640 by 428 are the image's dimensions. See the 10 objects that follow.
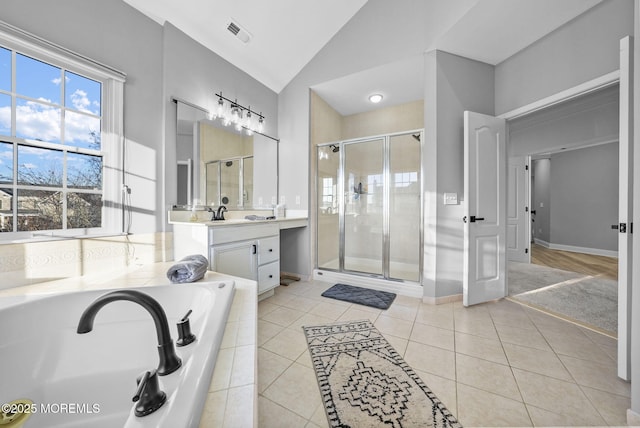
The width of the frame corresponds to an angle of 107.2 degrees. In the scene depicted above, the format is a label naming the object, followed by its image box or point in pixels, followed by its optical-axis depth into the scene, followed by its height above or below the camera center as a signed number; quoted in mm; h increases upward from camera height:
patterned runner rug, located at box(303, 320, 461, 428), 1146 -989
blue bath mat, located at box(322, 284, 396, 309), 2512 -949
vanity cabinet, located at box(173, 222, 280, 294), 2066 -334
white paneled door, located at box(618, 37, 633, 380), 1312 +88
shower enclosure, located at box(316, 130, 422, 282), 3088 +101
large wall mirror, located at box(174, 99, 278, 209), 2350 +571
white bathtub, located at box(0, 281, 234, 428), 1028 -673
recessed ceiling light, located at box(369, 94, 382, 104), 3516 +1743
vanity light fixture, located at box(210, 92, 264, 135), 2686 +1185
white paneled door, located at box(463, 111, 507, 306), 2416 +45
